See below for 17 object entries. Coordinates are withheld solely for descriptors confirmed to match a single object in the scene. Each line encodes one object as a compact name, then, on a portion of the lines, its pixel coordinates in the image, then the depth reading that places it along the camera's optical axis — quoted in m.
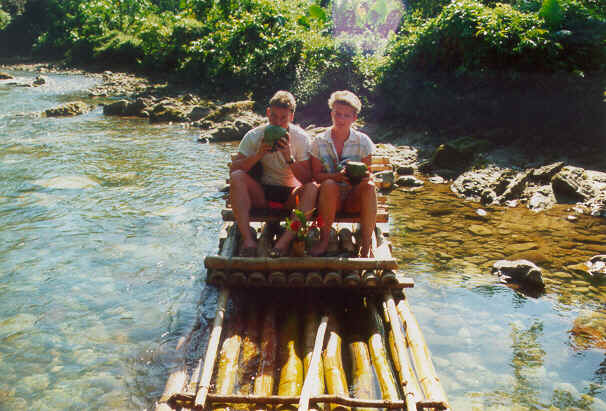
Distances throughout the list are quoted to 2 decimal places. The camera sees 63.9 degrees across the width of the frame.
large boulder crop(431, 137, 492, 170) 10.98
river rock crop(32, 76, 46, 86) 26.36
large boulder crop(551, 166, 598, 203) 8.66
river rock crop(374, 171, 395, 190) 10.03
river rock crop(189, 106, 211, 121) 17.89
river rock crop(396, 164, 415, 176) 11.01
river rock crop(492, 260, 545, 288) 5.96
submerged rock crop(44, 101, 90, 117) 18.27
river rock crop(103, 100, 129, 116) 18.84
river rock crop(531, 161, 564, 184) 9.28
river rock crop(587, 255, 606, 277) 6.22
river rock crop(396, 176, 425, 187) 10.29
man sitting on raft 5.24
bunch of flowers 4.95
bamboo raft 3.53
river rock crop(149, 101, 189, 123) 17.86
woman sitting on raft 5.21
